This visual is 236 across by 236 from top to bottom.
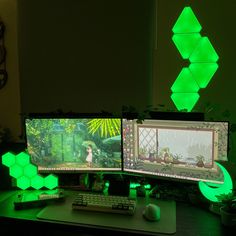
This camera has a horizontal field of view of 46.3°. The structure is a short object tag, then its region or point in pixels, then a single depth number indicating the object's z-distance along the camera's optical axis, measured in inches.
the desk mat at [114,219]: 46.7
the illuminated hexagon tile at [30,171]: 61.5
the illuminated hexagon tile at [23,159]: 60.9
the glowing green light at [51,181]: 62.1
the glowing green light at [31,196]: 55.9
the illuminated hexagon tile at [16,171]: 61.5
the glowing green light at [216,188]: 52.2
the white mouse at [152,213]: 49.2
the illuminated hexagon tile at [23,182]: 62.4
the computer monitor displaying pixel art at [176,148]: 54.1
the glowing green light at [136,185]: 63.6
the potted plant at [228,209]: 47.9
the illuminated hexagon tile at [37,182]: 62.1
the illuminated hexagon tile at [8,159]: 61.4
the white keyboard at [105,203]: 51.9
